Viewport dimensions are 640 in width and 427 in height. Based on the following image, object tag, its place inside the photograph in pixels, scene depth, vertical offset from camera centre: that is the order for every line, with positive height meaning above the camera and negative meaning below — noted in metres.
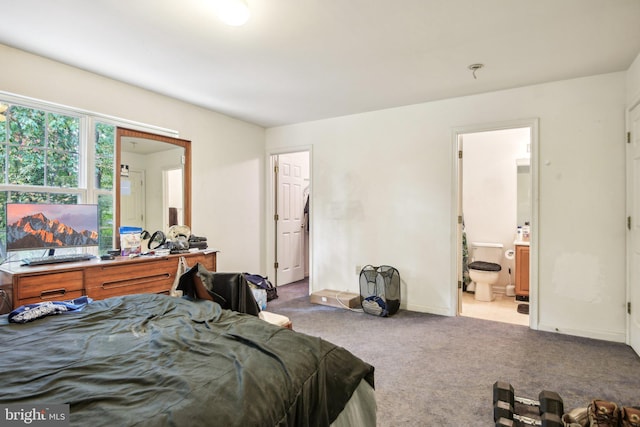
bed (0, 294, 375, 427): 0.91 -0.53
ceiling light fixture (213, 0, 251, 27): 1.91 +1.16
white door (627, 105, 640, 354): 2.76 -0.15
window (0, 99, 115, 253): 2.63 +0.42
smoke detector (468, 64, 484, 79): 2.90 +1.24
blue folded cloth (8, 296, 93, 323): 1.54 -0.50
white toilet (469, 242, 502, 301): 4.41 -0.81
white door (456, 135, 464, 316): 3.76 -0.25
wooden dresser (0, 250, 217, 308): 2.23 -0.54
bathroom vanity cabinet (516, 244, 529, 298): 4.36 -0.82
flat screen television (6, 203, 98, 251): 2.45 -0.14
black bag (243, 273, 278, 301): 4.21 -0.99
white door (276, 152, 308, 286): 5.33 -0.16
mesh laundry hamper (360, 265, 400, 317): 3.79 -0.98
